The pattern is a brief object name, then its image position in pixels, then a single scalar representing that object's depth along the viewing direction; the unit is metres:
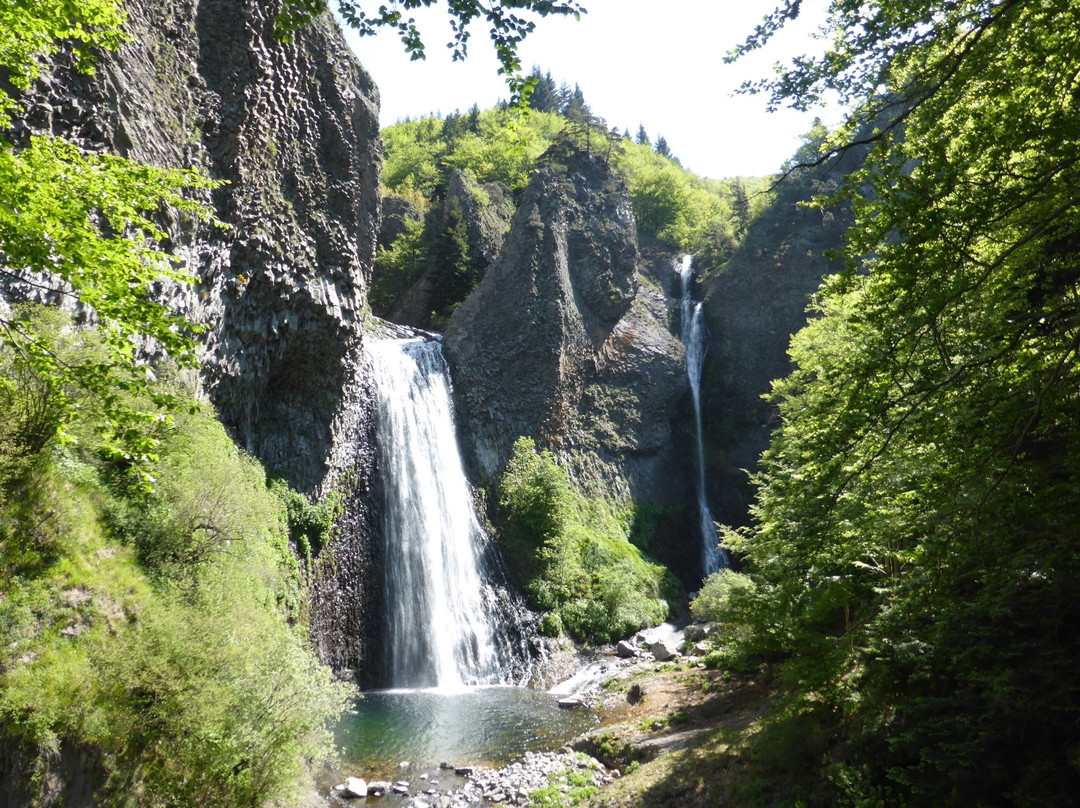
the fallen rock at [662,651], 20.38
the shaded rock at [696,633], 21.88
